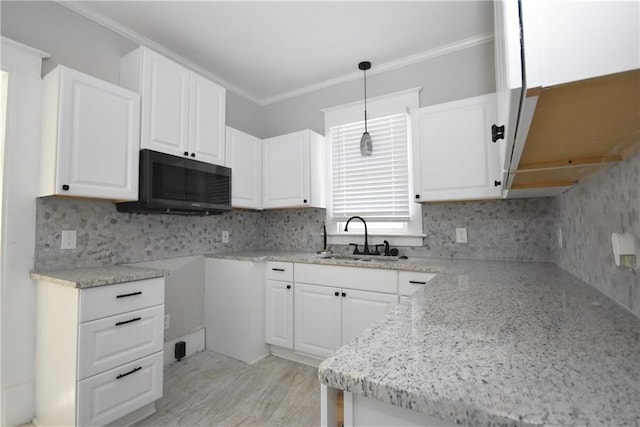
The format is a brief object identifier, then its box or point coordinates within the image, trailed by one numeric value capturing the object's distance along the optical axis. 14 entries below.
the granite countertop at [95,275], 1.54
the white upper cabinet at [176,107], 2.08
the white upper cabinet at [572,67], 0.42
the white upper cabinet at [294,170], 2.92
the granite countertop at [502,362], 0.41
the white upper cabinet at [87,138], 1.68
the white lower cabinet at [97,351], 1.52
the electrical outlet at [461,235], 2.42
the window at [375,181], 2.72
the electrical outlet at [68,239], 1.90
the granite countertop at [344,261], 2.05
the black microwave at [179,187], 2.02
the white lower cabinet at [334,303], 2.16
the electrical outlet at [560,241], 1.77
